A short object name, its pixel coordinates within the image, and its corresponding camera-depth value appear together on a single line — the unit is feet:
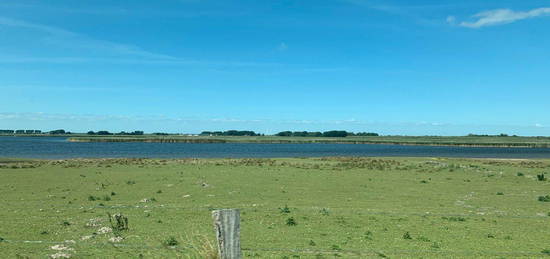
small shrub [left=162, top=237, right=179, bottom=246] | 50.39
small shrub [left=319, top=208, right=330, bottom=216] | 75.15
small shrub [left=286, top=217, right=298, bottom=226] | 66.15
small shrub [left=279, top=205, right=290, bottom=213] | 76.87
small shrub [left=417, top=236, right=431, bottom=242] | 55.67
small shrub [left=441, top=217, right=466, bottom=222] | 71.10
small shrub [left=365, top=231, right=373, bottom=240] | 56.66
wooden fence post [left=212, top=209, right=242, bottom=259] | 23.80
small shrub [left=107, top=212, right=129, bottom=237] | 58.47
